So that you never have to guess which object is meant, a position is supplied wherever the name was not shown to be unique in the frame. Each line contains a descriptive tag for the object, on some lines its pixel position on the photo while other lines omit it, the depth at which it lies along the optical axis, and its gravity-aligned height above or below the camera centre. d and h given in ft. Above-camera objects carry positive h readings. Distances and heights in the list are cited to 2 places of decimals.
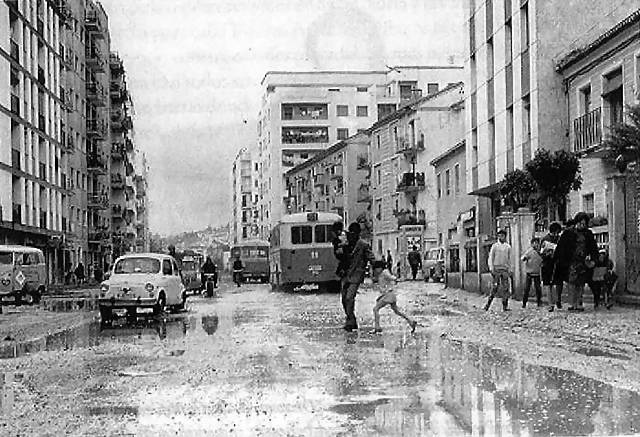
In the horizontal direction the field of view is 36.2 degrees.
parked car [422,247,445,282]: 177.88 -0.88
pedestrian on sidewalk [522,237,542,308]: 73.10 -0.52
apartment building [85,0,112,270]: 284.20 +38.82
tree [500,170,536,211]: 99.87 +7.33
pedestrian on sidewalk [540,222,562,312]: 69.41 -0.53
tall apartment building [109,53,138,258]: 339.77 +39.86
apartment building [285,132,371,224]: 312.91 +28.55
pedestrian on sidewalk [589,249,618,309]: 67.21 -1.52
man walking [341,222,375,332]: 56.95 -0.52
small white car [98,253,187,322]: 74.18 -1.47
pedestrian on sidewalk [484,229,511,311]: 70.59 -0.51
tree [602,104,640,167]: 63.36 +7.77
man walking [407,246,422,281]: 196.60 -0.09
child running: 55.51 -1.59
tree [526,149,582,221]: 90.99 +7.96
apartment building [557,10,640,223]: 91.35 +16.51
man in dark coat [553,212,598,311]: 65.51 +0.24
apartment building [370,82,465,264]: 240.53 +26.75
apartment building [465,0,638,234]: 111.45 +22.84
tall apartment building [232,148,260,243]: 533.55 +38.77
